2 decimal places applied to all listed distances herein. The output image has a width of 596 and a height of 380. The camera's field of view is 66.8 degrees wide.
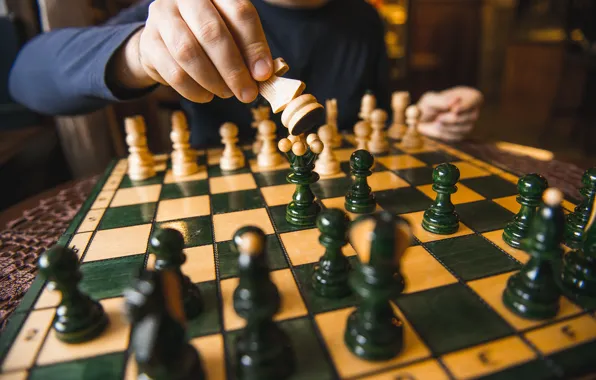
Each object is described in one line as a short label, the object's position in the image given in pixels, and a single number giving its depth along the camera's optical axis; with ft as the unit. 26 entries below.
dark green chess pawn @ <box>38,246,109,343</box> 0.85
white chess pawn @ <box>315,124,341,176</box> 1.60
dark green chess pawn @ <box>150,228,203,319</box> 0.90
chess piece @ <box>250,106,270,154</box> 1.94
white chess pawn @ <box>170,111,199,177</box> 1.68
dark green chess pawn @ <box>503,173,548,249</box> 1.10
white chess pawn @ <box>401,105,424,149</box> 1.86
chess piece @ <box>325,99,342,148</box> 1.89
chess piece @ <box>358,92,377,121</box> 1.95
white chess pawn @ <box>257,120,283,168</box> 1.71
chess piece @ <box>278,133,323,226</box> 1.25
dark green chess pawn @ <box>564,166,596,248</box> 1.11
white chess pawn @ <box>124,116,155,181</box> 1.66
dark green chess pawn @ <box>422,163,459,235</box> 1.18
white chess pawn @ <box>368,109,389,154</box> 1.81
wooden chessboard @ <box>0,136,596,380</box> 0.80
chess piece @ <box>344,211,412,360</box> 0.77
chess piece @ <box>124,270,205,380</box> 0.70
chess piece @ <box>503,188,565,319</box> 0.84
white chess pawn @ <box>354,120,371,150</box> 1.75
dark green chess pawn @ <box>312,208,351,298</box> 0.93
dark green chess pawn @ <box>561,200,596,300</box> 0.93
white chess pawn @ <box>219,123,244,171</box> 1.71
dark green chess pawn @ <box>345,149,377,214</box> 1.29
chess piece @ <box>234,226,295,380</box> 0.77
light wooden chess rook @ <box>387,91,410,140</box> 2.00
